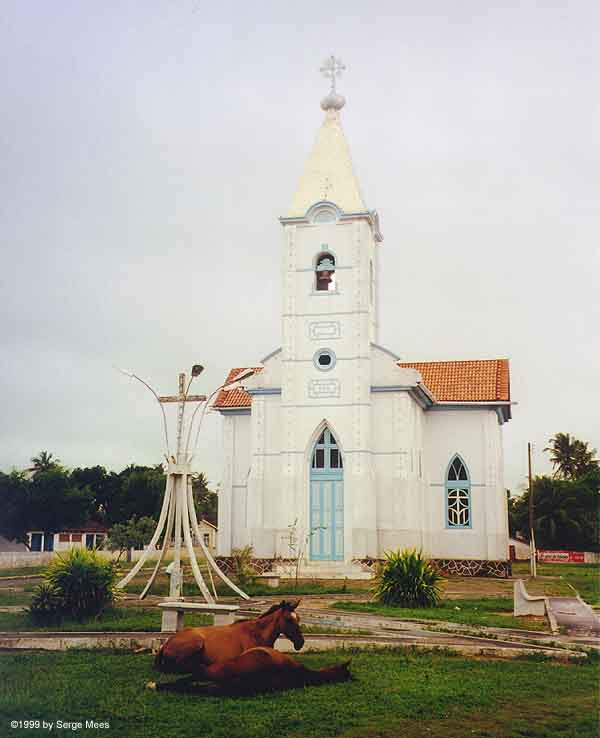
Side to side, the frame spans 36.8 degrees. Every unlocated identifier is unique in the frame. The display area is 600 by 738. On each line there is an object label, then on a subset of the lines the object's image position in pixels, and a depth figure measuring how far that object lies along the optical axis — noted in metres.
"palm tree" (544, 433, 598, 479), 53.56
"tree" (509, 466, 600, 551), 48.24
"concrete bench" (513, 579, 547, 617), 17.17
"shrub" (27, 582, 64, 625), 14.24
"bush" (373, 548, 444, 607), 17.86
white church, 28.58
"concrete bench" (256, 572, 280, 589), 22.70
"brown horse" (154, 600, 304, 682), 9.65
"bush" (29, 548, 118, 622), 14.39
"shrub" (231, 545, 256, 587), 21.98
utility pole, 30.89
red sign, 45.74
